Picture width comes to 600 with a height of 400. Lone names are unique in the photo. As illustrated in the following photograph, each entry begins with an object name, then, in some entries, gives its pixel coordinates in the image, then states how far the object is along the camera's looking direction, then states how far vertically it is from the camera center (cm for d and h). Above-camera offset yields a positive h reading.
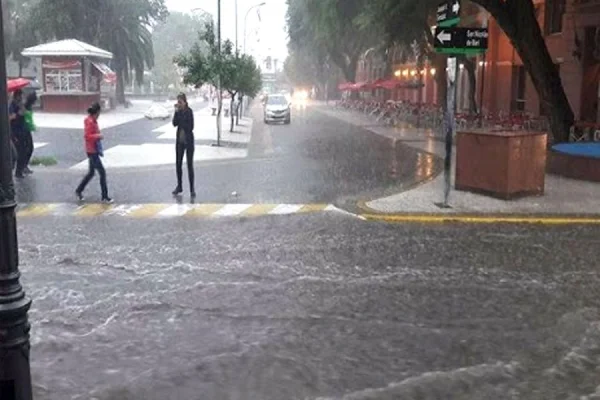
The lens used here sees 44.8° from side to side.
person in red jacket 1282 -98
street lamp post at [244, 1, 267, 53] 5600 +711
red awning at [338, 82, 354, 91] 5627 +96
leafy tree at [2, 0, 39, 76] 5580 +489
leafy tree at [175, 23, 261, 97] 2500 +114
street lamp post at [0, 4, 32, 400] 369 -99
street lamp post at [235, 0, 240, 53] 5006 +509
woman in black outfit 1328 -71
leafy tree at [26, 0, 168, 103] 5022 +519
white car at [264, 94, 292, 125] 3897 -74
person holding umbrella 1505 -70
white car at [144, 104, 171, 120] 3975 -85
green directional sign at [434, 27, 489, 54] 1163 +95
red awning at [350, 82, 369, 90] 5008 +86
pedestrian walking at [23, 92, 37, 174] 1532 -75
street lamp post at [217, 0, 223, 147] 2601 +170
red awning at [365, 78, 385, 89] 4675 +90
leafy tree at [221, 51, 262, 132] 2701 +93
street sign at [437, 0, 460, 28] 1184 +138
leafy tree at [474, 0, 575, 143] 1786 +111
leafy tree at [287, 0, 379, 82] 3838 +436
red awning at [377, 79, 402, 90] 4518 +92
